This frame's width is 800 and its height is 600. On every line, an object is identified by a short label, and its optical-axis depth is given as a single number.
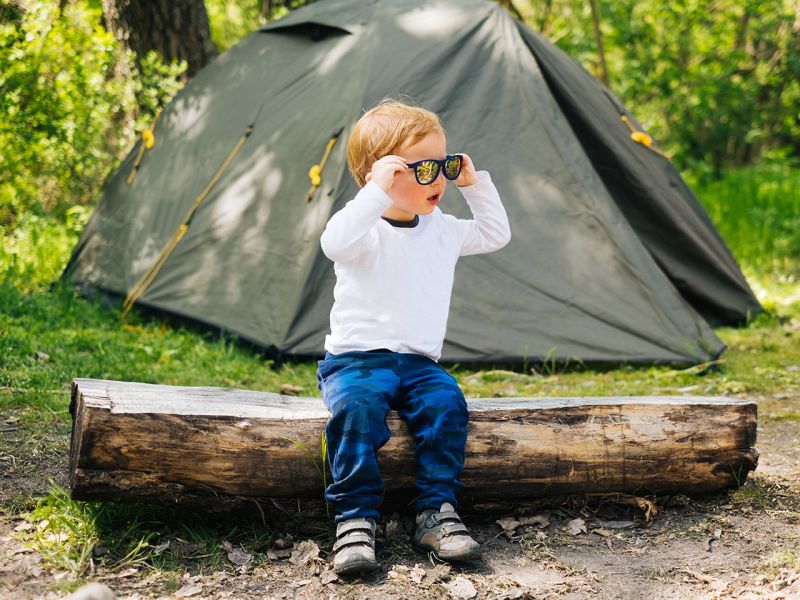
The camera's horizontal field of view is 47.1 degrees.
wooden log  2.65
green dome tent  4.82
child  2.67
